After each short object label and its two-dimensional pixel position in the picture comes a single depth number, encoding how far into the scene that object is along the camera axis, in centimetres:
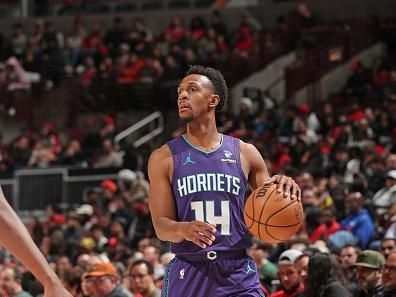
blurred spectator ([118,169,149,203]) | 1720
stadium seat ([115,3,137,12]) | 2694
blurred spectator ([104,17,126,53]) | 2483
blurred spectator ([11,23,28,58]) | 2523
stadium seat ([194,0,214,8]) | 2638
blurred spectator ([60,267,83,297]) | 1038
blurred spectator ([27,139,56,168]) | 2027
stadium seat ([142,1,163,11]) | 2670
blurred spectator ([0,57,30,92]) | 2350
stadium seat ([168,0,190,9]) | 2661
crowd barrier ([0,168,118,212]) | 1984
